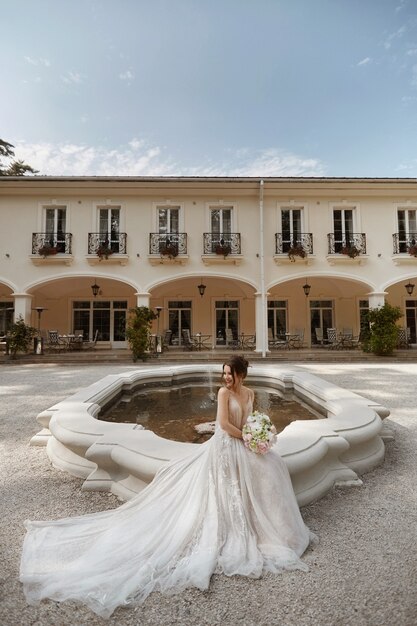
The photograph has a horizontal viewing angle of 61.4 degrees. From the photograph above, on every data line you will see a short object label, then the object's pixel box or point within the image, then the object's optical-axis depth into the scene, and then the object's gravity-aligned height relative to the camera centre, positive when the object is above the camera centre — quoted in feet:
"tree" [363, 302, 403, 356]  44.73 +0.27
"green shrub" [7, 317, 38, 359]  43.83 -0.50
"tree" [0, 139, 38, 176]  81.10 +41.31
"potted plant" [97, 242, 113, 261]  46.29 +10.77
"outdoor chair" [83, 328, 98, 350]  52.54 -1.69
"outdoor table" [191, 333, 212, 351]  52.44 -1.32
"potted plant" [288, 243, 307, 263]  47.21 +10.80
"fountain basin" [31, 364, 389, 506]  9.32 -3.30
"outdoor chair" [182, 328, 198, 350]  51.97 -1.33
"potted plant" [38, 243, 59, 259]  46.34 +10.94
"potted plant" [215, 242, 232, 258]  46.91 +11.05
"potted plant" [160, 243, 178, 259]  46.55 +10.93
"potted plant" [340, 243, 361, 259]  47.39 +10.99
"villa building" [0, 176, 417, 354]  47.21 +13.96
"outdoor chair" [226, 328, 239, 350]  54.85 -1.33
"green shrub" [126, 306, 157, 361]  43.04 +0.22
